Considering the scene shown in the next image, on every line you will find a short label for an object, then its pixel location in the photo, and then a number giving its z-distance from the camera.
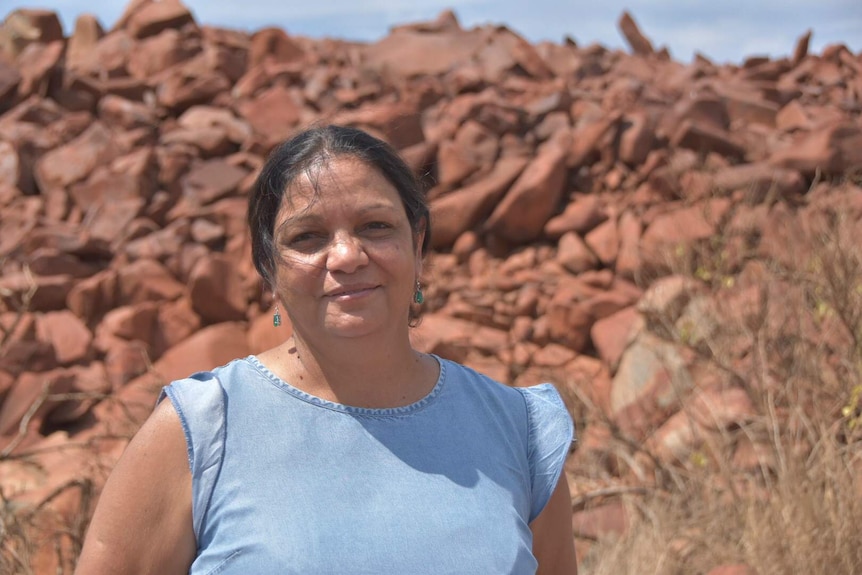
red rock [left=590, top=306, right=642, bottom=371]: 6.88
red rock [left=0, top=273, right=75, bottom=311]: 8.58
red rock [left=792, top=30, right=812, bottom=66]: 14.20
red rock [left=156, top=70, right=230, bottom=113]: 12.47
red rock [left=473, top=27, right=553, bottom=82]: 12.79
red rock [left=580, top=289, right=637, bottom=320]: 7.32
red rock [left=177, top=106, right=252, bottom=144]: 11.02
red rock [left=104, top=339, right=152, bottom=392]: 7.62
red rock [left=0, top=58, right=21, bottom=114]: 13.32
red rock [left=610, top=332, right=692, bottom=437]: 5.92
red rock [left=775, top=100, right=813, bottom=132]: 10.34
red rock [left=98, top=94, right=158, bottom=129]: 12.09
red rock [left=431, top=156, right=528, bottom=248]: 8.63
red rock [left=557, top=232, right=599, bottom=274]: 8.13
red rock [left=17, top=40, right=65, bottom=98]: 13.32
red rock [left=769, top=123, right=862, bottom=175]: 8.24
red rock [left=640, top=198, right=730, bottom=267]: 7.47
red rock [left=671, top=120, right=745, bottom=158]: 9.12
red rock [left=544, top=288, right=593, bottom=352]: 7.30
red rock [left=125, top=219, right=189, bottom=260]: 9.07
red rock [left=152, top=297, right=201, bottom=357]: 8.13
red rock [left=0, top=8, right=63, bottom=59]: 14.81
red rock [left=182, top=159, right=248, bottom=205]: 9.93
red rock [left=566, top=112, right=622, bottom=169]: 9.08
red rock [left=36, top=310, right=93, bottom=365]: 8.04
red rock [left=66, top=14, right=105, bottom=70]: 15.50
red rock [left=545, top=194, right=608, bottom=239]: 8.46
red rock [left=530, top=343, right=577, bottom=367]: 7.15
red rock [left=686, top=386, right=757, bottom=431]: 5.33
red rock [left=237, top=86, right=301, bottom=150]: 11.34
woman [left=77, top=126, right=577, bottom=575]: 1.66
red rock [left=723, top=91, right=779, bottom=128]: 10.72
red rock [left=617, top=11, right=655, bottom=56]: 16.25
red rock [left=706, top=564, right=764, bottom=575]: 3.70
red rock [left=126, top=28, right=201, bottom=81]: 14.09
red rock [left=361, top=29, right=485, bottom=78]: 13.03
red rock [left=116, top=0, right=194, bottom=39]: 15.12
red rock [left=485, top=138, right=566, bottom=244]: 8.55
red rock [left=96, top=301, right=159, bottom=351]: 8.16
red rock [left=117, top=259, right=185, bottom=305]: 8.65
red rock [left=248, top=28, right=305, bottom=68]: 14.11
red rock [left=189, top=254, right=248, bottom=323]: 8.16
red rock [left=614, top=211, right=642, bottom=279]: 7.77
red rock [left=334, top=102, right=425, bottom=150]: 9.55
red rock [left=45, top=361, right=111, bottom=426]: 7.30
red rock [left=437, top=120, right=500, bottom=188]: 9.16
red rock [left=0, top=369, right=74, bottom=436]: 7.14
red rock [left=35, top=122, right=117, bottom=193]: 11.05
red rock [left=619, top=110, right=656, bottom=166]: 8.98
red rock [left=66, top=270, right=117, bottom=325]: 8.63
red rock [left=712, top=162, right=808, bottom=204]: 8.05
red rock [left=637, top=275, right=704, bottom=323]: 6.42
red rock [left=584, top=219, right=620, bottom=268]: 8.11
